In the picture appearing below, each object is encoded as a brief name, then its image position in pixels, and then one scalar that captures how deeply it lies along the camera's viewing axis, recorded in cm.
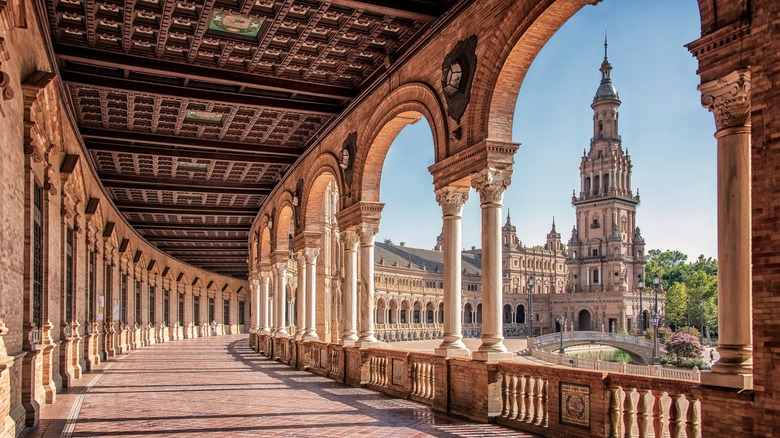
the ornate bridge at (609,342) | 6654
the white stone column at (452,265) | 1212
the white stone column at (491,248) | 1096
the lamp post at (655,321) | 4144
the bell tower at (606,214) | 10931
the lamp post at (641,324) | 10206
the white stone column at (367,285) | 1645
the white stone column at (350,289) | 1752
